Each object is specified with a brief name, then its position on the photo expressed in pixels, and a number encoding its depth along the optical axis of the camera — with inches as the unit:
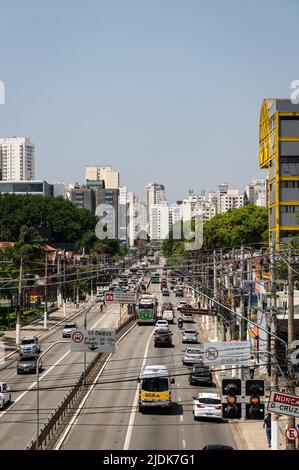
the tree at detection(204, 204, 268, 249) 4840.1
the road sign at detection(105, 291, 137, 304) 2837.1
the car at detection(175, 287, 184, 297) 4687.5
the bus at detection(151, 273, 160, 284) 6076.8
